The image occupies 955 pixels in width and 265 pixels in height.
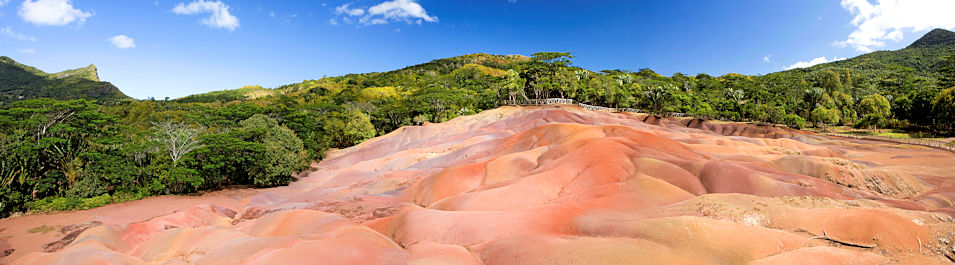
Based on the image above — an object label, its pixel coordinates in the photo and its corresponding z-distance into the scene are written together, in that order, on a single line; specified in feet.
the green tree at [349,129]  208.33
